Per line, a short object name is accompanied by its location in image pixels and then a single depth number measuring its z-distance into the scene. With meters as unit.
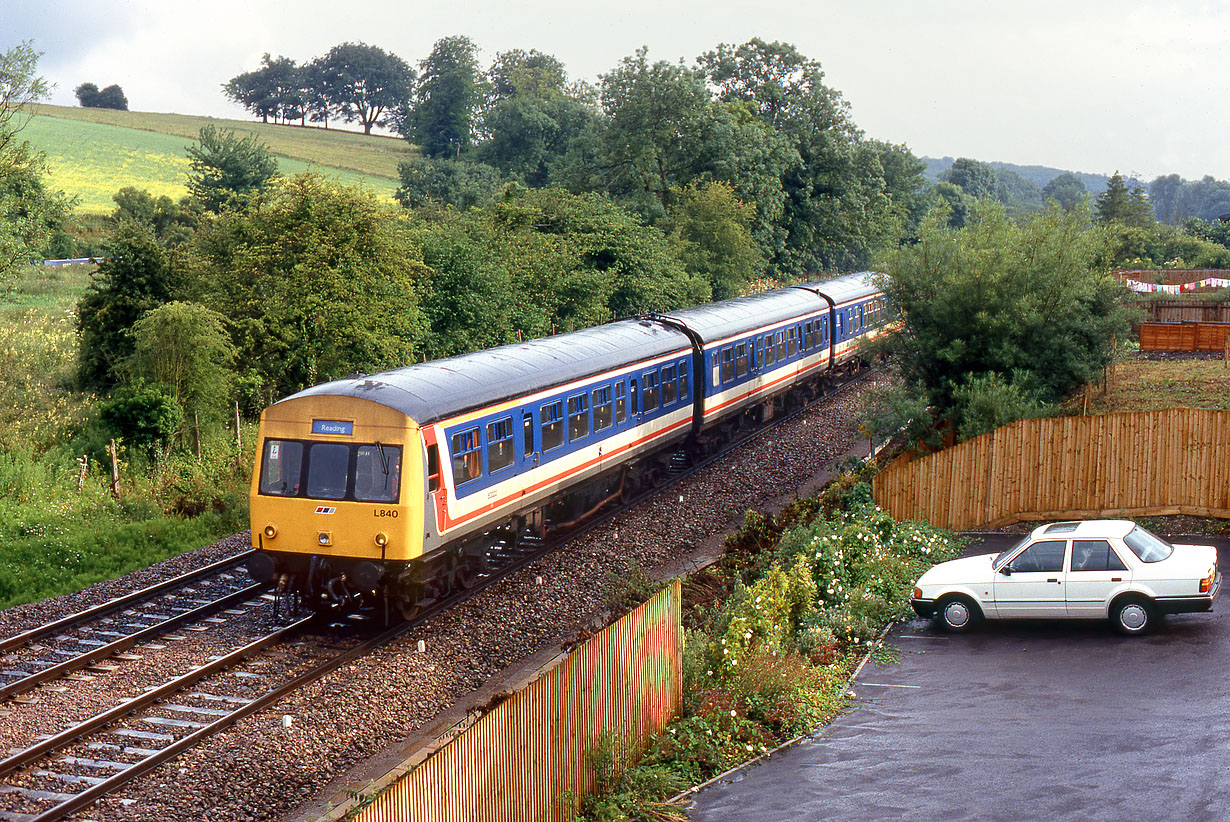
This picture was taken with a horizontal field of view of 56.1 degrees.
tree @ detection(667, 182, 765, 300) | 52.31
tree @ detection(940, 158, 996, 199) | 155.54
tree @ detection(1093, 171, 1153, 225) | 82.31
